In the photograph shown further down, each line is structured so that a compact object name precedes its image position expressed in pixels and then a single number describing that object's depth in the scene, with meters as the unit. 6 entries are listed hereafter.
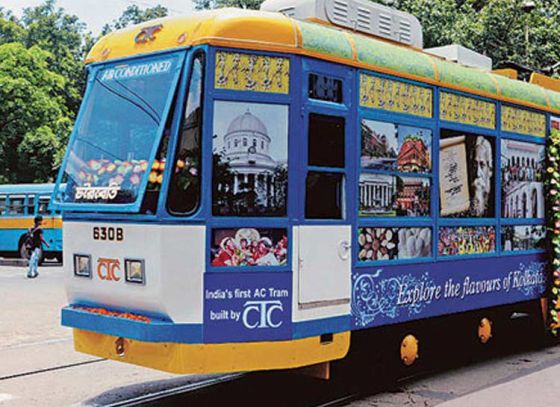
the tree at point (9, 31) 47.91
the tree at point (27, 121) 35.66
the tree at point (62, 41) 45.31
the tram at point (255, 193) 6.04
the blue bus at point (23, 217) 24.97
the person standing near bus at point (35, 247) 20.17
